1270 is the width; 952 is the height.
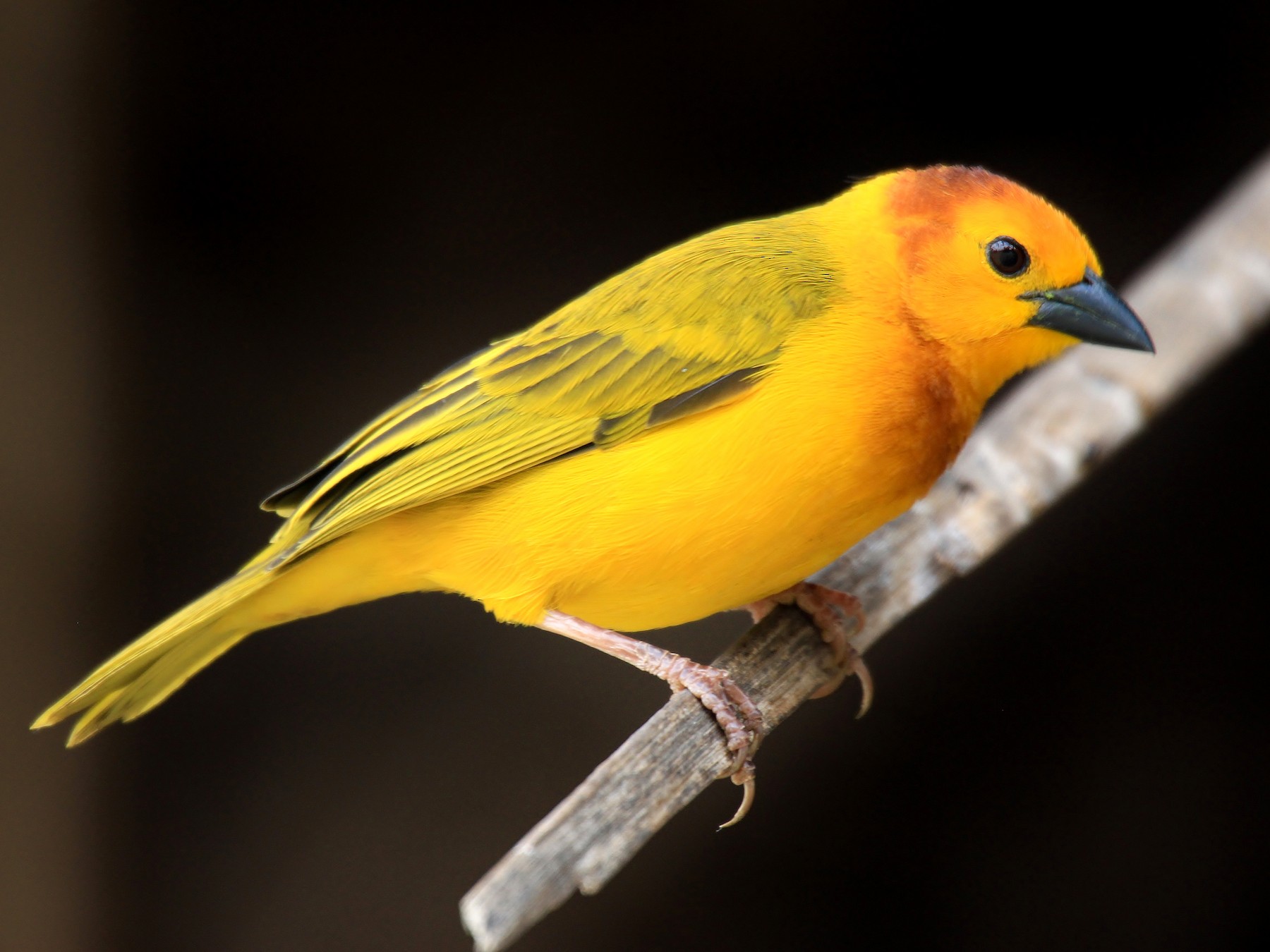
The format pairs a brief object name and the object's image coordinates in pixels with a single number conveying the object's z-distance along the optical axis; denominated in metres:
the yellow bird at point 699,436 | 2.58
